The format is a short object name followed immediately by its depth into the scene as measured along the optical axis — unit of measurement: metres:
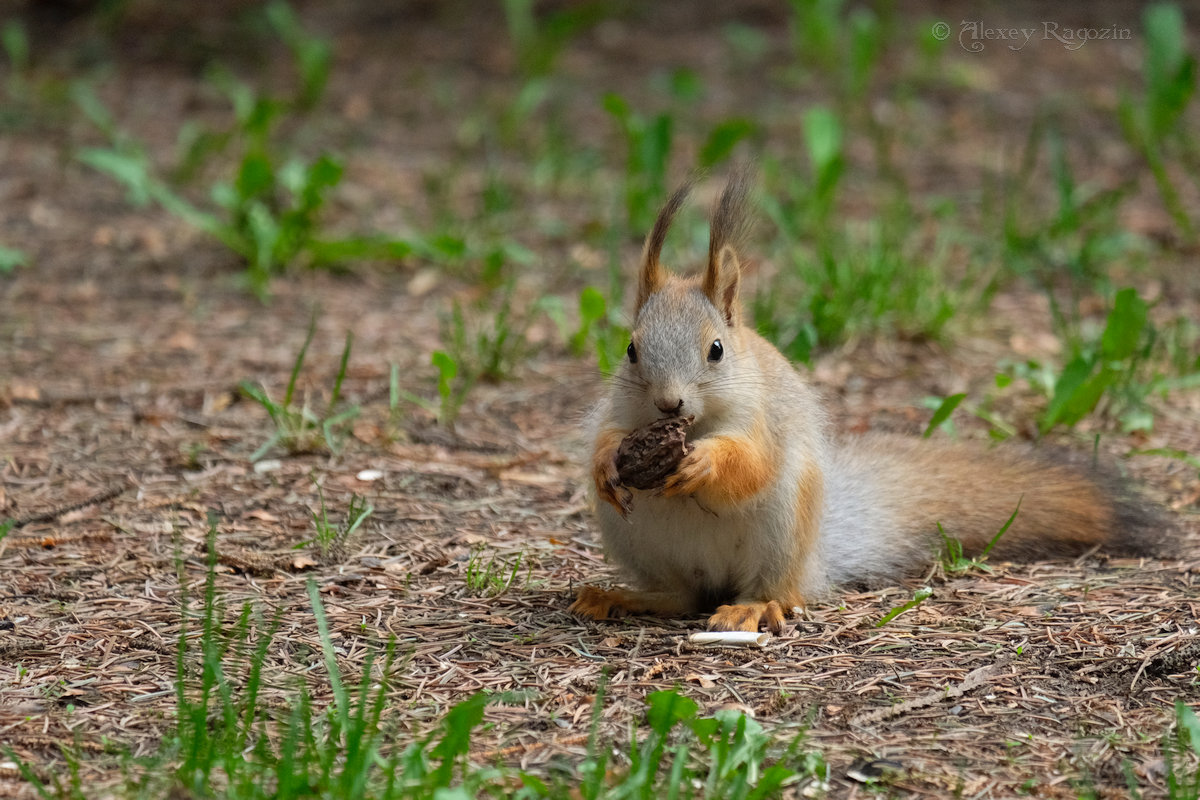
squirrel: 5.34
